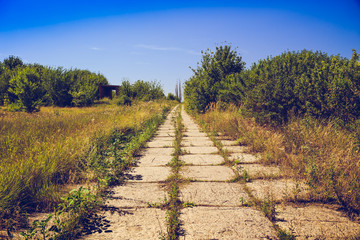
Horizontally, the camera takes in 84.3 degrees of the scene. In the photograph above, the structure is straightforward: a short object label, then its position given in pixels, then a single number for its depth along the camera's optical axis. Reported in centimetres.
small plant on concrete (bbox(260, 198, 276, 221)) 203
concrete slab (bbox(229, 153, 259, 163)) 387
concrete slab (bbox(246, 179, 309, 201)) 238
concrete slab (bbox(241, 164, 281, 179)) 309
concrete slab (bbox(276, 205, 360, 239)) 176
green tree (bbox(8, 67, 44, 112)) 1374
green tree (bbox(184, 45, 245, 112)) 1085
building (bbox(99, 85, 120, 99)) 3181
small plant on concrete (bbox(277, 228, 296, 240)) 168
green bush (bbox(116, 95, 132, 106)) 1828
